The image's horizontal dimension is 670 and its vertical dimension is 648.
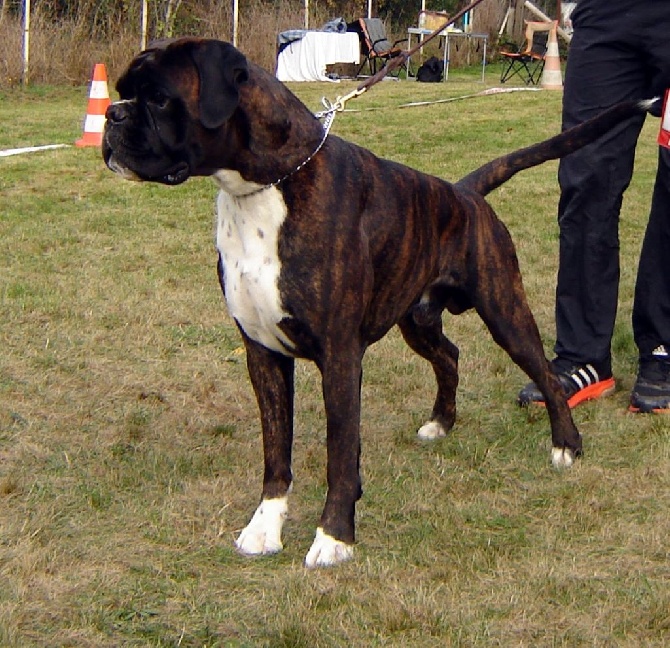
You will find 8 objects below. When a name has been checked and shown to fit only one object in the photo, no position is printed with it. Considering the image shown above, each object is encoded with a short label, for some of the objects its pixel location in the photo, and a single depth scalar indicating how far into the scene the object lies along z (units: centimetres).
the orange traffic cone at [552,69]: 1970
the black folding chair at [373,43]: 2208
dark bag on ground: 2178
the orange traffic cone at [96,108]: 1171
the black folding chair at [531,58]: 2215
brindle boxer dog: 303
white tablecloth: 2056
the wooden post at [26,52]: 1741
